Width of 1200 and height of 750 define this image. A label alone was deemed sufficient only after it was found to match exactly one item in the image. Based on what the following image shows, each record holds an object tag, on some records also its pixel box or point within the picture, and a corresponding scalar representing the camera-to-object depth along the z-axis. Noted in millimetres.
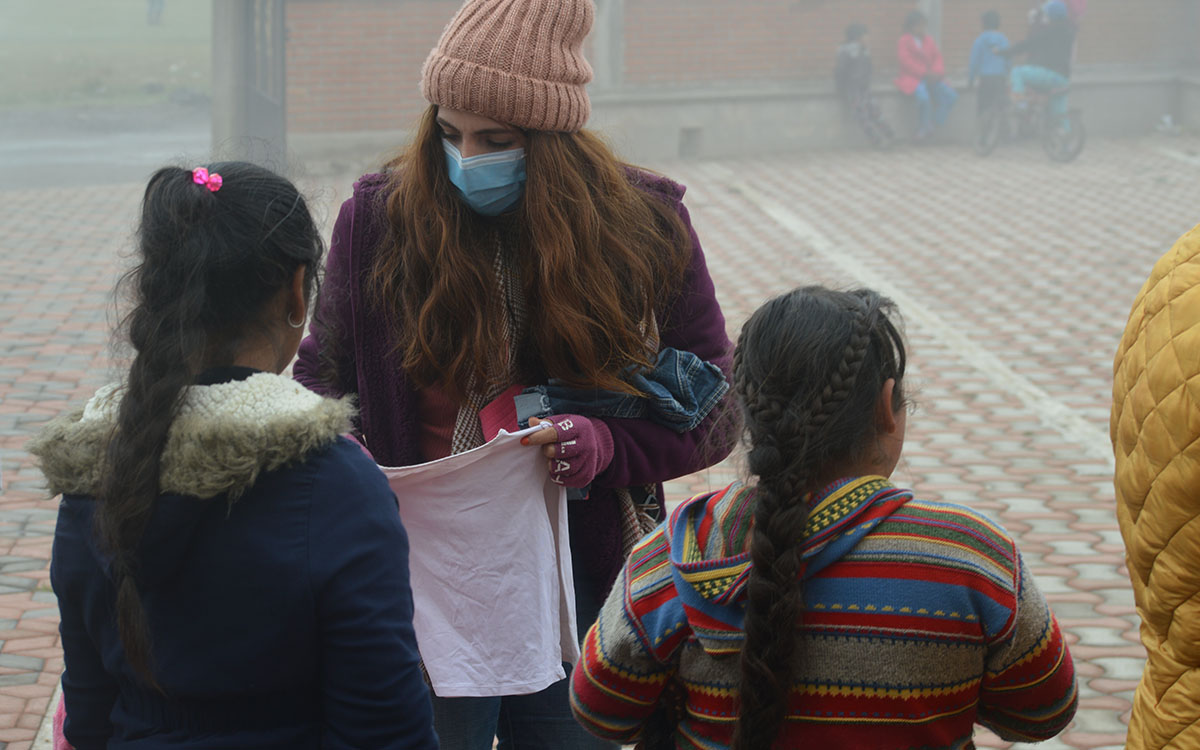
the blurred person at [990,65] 17406
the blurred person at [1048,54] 17203
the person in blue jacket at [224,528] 1588
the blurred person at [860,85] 17094
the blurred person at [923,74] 17422
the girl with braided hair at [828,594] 1626
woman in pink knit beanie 2311
